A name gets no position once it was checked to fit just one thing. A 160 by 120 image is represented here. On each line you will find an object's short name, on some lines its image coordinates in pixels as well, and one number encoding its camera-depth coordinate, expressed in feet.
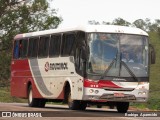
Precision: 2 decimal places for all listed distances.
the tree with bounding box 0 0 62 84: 203.31
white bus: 82.12
